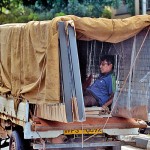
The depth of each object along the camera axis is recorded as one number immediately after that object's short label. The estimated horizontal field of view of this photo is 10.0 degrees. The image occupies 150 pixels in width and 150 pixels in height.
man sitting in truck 14.67
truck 12.54
